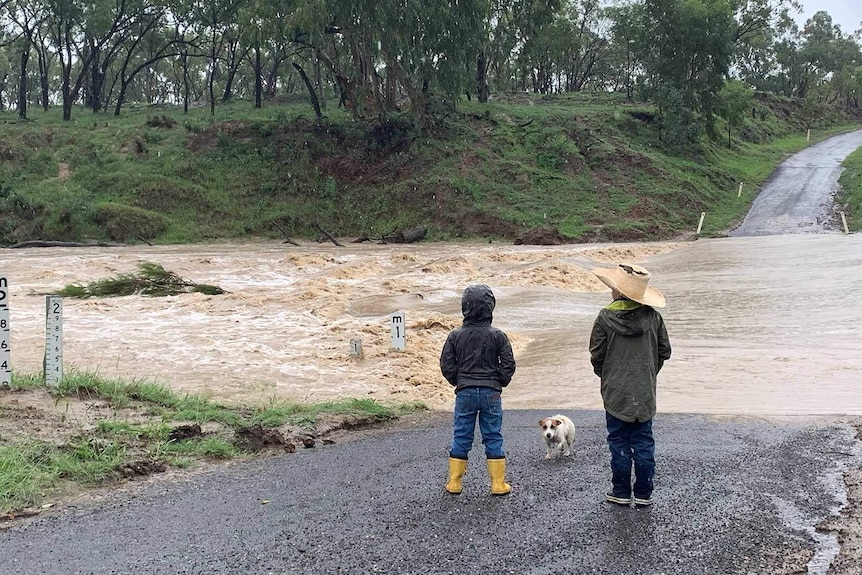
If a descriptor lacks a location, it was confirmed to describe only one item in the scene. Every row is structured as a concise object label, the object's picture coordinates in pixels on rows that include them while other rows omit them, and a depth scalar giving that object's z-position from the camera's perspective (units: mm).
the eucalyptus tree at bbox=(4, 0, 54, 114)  44250
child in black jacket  5621
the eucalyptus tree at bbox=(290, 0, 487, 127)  35281
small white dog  6371
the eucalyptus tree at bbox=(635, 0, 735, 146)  46094
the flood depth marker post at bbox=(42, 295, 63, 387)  8016
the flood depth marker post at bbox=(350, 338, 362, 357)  11625
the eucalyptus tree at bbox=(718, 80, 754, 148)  51219
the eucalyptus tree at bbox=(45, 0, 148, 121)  43062
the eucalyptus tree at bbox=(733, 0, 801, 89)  59469
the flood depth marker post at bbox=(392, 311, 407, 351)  11844
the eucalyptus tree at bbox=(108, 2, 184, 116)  45984
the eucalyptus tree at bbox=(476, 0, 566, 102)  45125
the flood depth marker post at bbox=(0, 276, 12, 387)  7656
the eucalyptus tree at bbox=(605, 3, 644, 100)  48969
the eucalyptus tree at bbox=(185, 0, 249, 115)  43656
